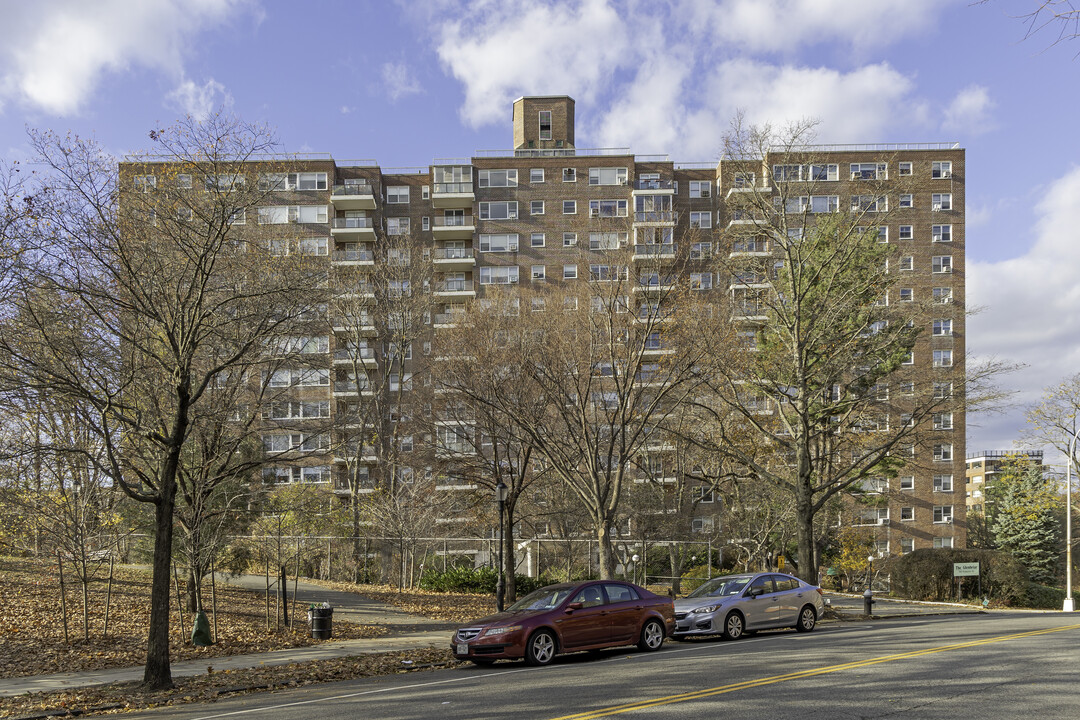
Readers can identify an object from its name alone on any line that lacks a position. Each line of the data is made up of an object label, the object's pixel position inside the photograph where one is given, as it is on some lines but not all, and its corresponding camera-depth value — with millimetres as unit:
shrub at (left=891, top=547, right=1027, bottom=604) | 42344
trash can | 20750
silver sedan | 19453
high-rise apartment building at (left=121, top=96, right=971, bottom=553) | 70938
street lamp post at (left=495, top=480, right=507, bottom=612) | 23766
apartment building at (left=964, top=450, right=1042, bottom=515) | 162375
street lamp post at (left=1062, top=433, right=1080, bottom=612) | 39688
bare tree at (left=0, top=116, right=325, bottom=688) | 14555
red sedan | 15562
